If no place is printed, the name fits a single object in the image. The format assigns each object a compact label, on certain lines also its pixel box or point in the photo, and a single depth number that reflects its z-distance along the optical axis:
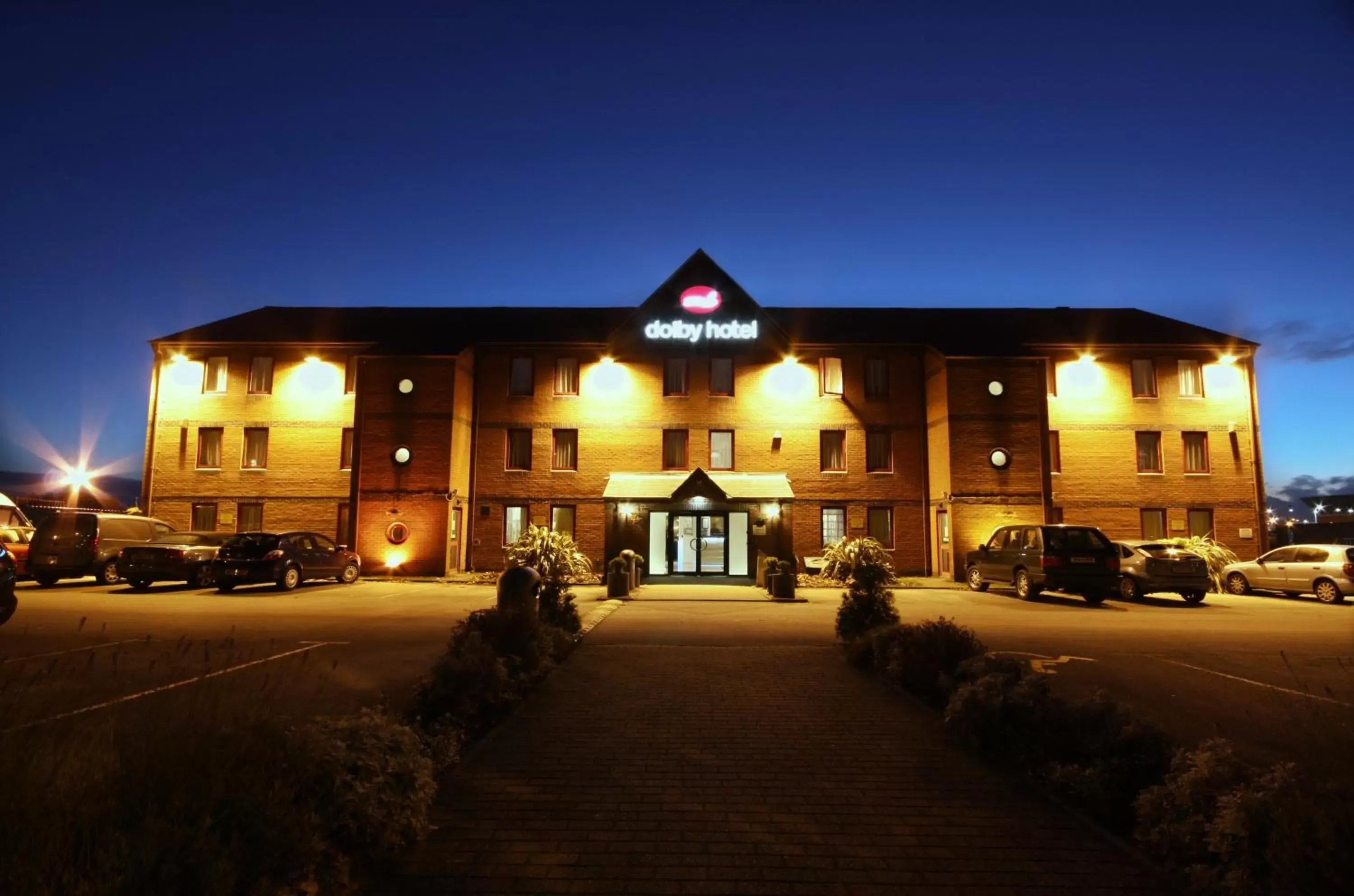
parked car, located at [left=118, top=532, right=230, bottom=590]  20.03
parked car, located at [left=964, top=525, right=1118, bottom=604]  18.30
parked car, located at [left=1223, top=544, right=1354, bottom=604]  19.22
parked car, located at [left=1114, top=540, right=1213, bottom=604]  19.00
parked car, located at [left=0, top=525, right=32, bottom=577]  20.14
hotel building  26.72
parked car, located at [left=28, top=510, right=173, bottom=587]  20.45
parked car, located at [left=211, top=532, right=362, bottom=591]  19.88
